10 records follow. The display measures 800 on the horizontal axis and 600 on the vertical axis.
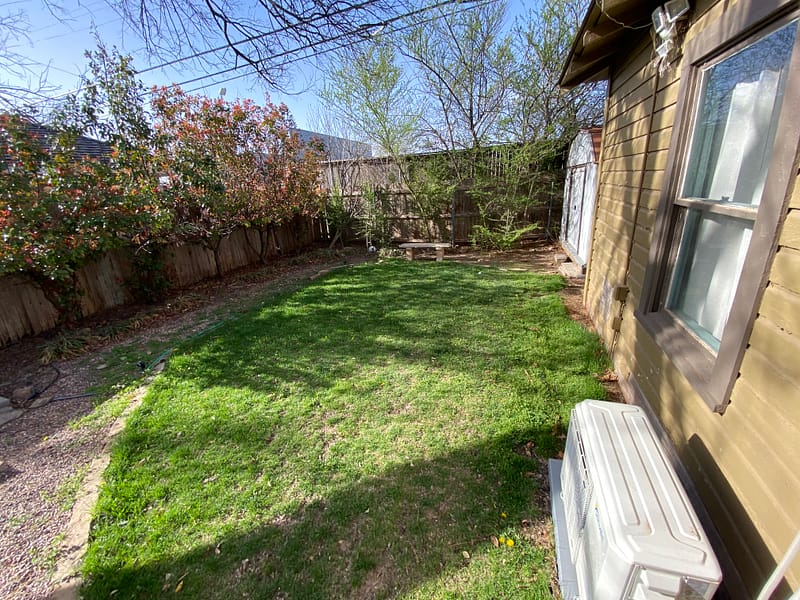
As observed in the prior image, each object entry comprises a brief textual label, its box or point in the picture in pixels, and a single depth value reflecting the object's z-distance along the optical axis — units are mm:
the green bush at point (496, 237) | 8070
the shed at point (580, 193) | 5773
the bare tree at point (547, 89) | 7219
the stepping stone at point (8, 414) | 2875
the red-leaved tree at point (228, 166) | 5758
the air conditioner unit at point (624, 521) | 930
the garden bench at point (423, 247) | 8002
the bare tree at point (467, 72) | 7723
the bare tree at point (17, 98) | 2666
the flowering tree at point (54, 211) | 3555
